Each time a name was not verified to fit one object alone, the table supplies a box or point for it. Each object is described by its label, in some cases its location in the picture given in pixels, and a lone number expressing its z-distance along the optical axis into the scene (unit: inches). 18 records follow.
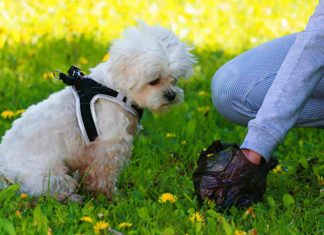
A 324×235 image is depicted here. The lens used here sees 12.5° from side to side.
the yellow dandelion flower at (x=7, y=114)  359.3
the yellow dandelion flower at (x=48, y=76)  433.1
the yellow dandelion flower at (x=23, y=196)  264.8
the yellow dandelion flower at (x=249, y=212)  260.4
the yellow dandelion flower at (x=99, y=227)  231.8
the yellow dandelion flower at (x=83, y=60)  461.1
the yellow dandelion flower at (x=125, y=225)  239.8
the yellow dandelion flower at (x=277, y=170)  317.7
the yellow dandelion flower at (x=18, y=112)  364.5
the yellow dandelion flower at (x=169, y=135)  358.7
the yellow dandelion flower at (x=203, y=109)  396.8
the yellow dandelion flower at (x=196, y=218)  251.3
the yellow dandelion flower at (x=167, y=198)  271.1
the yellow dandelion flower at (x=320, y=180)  309.1
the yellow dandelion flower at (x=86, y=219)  240.0
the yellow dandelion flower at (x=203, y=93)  420.3
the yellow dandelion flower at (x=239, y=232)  236.0
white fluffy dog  277.7
